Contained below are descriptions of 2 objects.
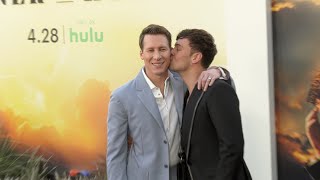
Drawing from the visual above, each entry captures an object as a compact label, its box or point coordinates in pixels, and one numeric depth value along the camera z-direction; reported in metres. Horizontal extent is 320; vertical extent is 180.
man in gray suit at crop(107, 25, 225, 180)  2.63
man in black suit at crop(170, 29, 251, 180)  2.30
